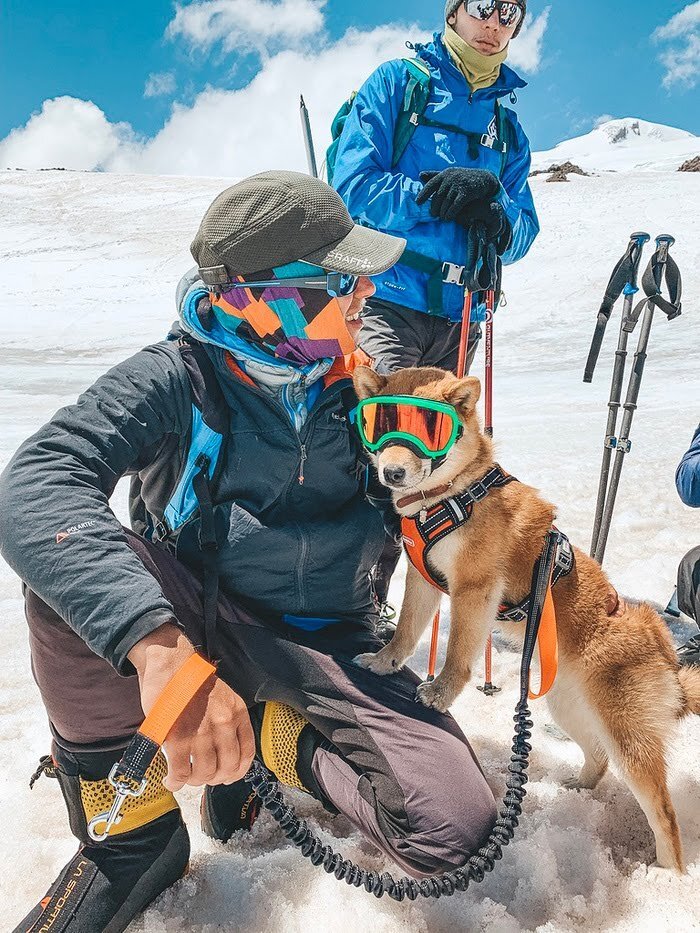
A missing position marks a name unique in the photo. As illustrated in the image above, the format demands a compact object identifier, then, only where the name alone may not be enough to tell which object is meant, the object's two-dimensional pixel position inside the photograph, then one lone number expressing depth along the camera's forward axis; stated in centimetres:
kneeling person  144
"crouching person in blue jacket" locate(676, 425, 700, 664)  255
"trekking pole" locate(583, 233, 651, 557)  325
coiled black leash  154
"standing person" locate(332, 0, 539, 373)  269
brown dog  192
